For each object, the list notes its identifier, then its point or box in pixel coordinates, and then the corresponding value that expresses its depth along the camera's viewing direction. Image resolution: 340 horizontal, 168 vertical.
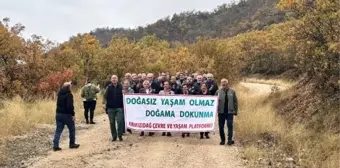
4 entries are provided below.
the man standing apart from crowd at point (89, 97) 20.12
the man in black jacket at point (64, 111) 13.75
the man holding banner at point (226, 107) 14.88
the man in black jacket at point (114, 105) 15.40
